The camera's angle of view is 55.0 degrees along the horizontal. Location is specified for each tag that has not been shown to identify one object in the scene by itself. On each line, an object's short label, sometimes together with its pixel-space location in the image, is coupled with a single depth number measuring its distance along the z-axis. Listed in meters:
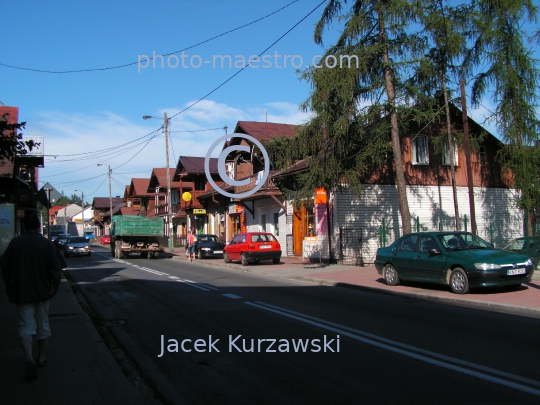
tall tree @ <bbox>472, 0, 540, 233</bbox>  18.53
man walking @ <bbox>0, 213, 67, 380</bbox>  5.68
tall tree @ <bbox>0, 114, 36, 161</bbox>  9.04
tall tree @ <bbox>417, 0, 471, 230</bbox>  16.28
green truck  30.42
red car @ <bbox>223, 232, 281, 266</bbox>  23.47
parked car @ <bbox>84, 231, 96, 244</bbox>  83.69
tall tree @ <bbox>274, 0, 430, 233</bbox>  16.17
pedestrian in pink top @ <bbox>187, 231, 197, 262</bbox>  28.94
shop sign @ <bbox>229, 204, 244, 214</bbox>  34.22
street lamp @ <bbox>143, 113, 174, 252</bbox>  35.59
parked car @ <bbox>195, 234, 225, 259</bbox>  29.30
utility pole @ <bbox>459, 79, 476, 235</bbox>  17.31
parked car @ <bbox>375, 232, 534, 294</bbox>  11.75
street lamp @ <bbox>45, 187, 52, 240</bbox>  27.33
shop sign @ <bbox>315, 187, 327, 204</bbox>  21.97
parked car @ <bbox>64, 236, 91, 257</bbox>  34.69
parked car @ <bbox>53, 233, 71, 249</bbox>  44.17
